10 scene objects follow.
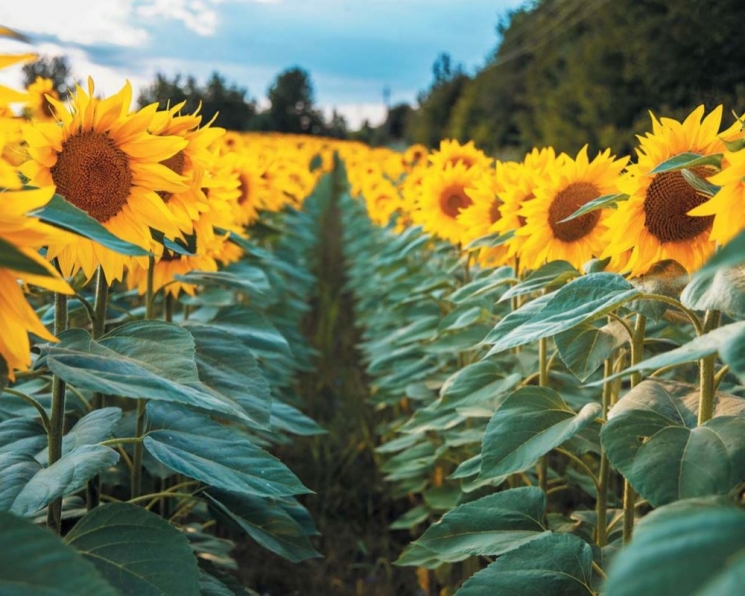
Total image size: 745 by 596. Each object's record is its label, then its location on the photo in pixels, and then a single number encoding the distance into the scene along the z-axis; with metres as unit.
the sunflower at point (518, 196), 2.55
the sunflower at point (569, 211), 2.34
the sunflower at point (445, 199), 3.67
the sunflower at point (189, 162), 1.87
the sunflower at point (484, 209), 3.02
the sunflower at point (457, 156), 3.95
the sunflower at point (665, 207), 1.67
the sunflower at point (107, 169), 1.62
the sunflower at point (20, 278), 0.95
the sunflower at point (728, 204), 1.24
